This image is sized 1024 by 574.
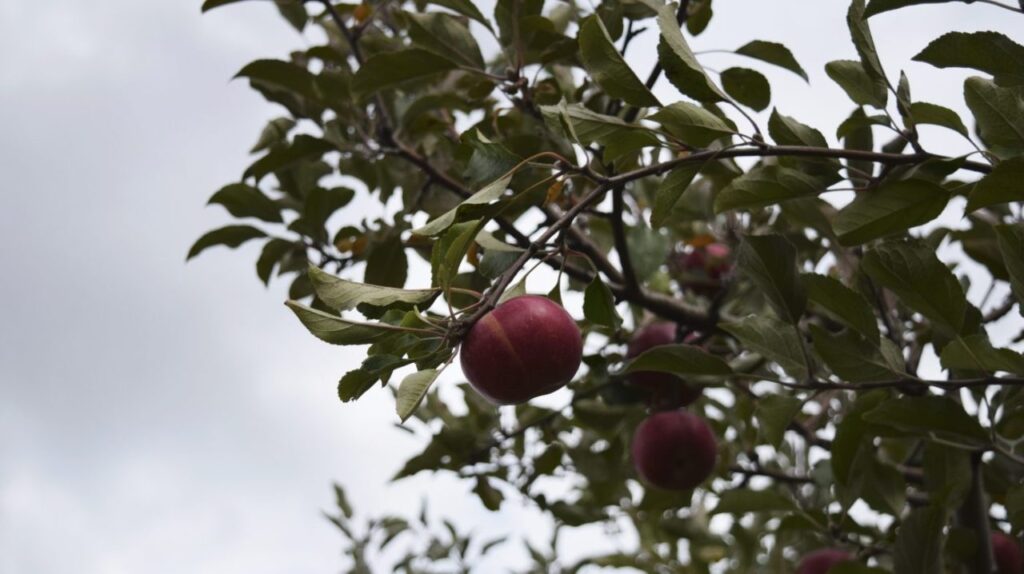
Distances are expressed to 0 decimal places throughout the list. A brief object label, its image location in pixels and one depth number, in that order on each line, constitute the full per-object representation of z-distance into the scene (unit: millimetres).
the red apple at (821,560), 1862
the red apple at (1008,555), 1717
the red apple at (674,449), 1804
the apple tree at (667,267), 1037
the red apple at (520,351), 1004
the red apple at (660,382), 1822
